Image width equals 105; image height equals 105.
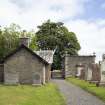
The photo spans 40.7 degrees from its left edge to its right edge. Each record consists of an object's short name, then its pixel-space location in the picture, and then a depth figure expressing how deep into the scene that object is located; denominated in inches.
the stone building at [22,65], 726.2
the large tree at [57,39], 1478.3
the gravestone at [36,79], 693.8
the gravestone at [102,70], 602.8
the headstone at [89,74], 780.4
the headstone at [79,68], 1120.6
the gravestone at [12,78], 721.1
